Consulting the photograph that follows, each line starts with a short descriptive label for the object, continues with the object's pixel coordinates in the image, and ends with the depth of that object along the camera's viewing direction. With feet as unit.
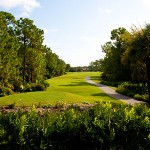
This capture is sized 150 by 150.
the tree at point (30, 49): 94.33
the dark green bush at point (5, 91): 70.03
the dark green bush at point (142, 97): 58.80
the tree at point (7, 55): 72.56
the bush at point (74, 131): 16.61
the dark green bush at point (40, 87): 82.25
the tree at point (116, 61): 116.23
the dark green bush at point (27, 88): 79.57
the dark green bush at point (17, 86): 80.73
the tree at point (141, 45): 43.27
